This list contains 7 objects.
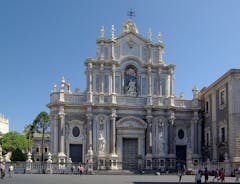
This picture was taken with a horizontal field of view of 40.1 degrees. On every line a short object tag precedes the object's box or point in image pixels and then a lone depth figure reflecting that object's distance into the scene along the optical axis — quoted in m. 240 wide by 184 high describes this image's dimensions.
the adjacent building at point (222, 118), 30.44
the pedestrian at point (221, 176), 22.85
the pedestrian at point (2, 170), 23.97
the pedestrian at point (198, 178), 18.00
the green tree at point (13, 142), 52.34
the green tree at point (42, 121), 55.97
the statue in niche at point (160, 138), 37.56
